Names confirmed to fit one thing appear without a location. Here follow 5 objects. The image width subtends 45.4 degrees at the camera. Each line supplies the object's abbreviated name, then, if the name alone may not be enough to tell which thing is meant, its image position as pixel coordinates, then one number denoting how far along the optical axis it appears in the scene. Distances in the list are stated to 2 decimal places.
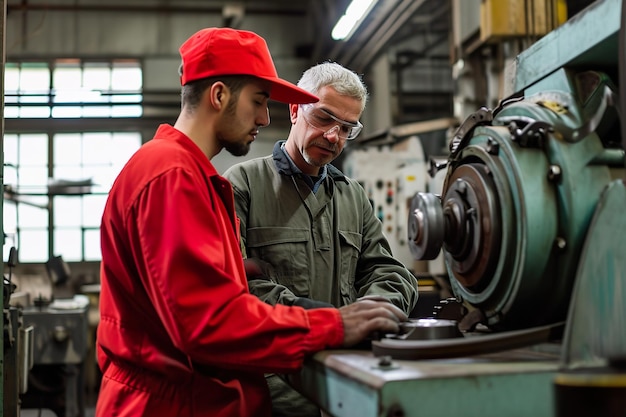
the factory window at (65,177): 8.21
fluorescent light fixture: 4.80
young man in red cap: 1.14
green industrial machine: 0.92
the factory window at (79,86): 7.51
